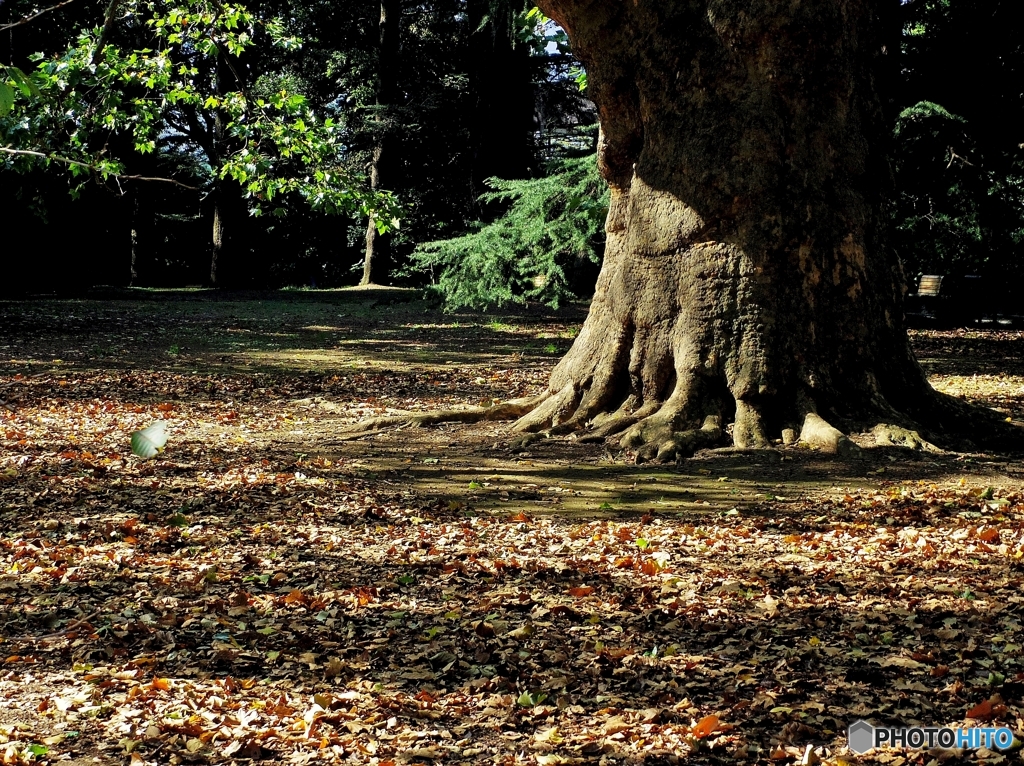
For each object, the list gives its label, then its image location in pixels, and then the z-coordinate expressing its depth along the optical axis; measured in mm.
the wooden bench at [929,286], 24156
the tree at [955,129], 18531
